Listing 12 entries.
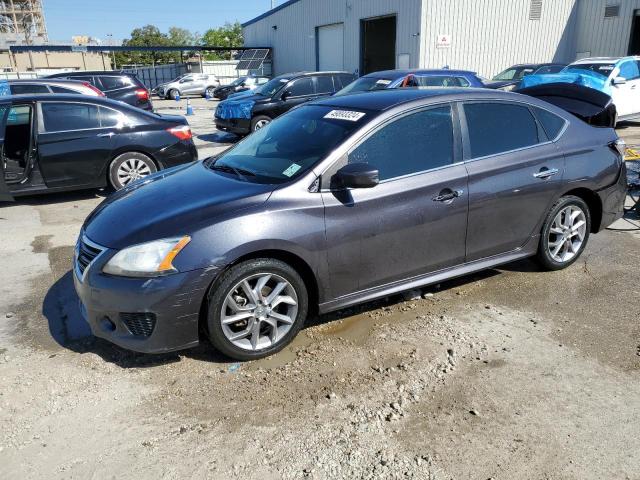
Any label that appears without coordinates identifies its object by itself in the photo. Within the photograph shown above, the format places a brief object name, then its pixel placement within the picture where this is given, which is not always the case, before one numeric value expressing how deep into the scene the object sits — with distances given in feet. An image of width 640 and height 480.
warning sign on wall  71.82
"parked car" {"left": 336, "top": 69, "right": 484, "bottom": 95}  36.26
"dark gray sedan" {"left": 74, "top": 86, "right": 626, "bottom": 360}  10.30
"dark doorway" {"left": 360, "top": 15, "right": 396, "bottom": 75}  85.61
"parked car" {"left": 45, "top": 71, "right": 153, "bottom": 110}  50.62
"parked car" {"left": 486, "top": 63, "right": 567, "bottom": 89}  53.67
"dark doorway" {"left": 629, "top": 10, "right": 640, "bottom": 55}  77.41
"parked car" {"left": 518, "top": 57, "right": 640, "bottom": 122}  42.57
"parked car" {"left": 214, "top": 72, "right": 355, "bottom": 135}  41.55
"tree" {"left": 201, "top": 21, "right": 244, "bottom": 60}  321.79
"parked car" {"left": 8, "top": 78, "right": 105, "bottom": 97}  38.99
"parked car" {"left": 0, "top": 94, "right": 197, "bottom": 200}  23.00
